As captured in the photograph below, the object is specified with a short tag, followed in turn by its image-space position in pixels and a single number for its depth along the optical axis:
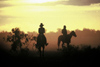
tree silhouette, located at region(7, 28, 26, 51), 40.56
